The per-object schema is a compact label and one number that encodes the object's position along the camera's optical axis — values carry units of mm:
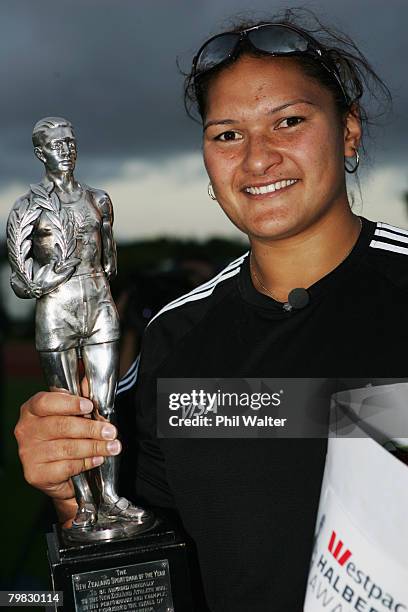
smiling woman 1438
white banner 988
